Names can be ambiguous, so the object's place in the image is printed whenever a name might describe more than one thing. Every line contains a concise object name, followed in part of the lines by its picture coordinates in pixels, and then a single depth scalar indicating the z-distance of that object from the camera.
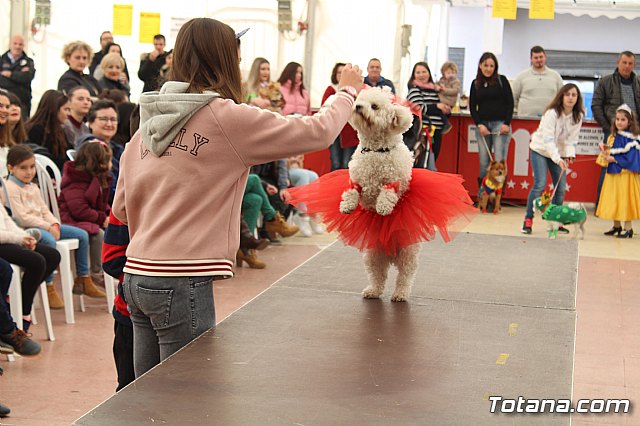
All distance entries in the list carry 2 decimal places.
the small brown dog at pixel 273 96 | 8.18
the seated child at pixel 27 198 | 5.11
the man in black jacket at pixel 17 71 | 8.67
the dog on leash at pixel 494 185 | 10.26
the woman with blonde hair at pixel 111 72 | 8.10
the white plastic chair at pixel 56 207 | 5.28
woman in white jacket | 8.84
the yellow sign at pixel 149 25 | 10.45
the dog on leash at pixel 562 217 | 8.56
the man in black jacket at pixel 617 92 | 10.02
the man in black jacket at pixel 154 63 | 9.84
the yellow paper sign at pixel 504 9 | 10.65
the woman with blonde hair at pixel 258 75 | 8.94
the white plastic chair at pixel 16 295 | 4.68
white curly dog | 3.06
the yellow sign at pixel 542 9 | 10.72
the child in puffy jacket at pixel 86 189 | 5.53
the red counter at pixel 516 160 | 10.67
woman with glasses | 5.80
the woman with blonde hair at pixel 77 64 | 7.54
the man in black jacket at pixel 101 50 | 9.59
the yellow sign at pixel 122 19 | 10.37
